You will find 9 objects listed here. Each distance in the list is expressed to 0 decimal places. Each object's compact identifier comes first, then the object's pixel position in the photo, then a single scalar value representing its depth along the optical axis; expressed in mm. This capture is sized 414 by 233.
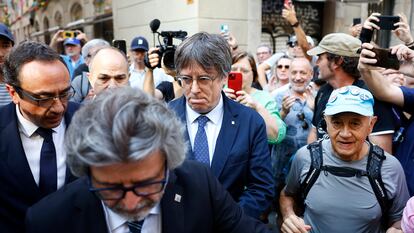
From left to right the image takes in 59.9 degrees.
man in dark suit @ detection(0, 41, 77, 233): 1619
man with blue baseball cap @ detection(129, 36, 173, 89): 4424
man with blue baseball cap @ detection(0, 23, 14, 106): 2814
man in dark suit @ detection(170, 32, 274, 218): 1943
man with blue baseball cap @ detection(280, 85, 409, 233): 1866
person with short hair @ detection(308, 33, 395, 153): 2625
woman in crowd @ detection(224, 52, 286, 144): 2455
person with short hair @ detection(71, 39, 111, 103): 3410
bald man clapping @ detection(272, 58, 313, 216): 3166
